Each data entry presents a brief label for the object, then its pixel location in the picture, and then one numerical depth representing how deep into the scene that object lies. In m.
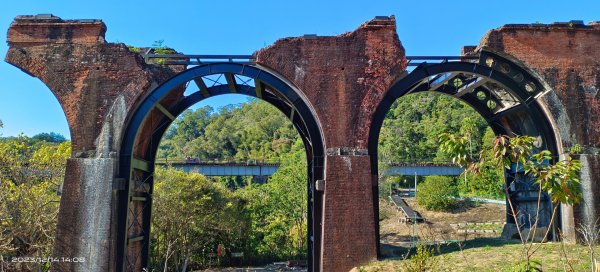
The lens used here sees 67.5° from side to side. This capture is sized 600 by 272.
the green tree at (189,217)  19.14
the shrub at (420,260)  6.71
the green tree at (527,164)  5.83
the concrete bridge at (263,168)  41.78
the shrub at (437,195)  37.09
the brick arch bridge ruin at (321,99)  12.34
